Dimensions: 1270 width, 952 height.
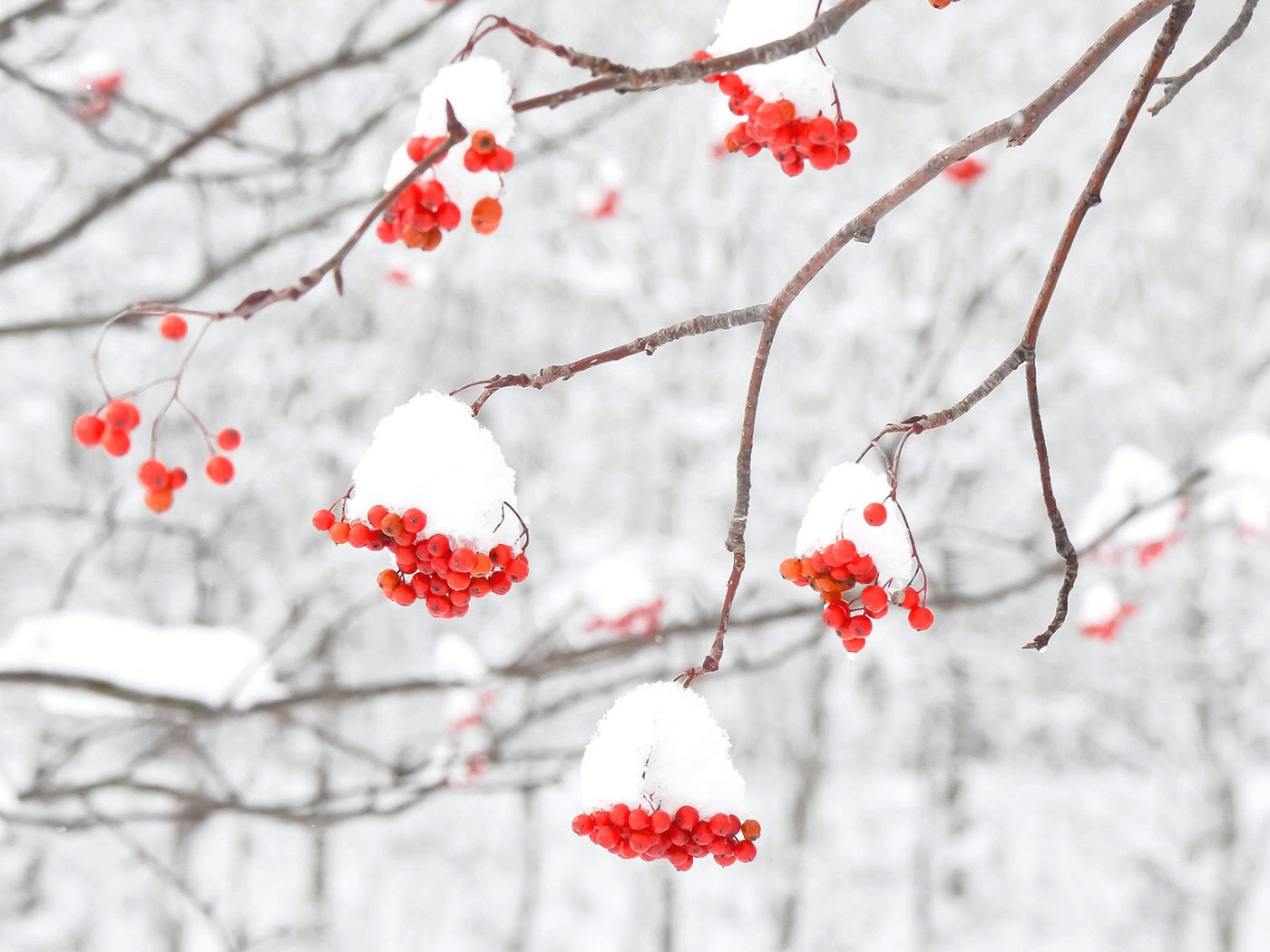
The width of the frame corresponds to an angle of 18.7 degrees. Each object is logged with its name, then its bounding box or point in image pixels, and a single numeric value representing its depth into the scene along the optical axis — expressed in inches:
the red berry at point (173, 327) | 51.2
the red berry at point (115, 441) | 54.1
